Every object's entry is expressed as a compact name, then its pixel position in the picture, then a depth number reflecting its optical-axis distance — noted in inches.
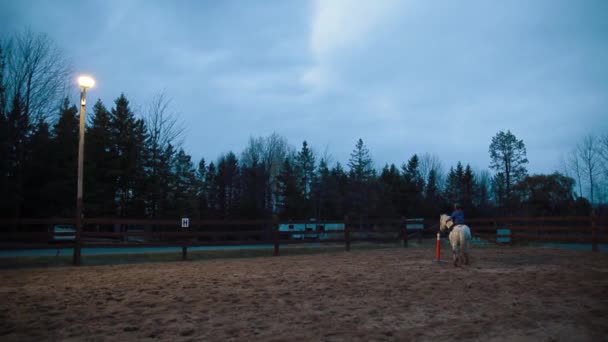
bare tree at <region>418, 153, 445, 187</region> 2108.6
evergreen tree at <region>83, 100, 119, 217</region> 1136.8
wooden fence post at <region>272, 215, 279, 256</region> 565.9
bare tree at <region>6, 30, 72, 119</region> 928.9
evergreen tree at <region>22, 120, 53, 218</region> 1029.2
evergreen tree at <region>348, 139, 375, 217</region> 1622.8
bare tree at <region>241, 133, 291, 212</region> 1710.1
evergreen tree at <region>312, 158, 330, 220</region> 1686.8
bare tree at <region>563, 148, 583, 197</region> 1335.0
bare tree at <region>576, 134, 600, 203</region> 1283.2
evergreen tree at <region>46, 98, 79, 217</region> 1075.9
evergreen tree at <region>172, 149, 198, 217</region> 1176.8
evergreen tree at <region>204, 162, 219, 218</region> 1728.3
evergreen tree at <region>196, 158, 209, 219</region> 1351.5
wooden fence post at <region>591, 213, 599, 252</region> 551.6
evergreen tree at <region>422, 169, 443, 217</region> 1811.0
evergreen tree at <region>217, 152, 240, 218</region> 1742.4
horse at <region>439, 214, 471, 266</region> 382.9
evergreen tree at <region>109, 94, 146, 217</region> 1201.4
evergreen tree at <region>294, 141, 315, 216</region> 1738.6
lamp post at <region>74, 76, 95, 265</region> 431.5
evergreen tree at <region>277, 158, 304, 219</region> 1535.4
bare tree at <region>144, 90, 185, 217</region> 1145.4
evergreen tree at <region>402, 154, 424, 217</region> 1843.0
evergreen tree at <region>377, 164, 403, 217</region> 1673.2
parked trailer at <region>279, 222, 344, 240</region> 1093.8
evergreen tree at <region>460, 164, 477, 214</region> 1850.1
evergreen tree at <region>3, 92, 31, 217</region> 935.0
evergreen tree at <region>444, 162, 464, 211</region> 1947.6
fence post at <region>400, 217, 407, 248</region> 667.3
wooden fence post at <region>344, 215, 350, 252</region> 617.3
